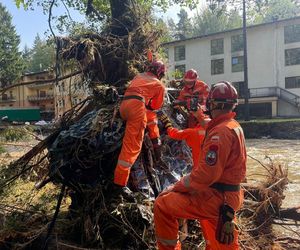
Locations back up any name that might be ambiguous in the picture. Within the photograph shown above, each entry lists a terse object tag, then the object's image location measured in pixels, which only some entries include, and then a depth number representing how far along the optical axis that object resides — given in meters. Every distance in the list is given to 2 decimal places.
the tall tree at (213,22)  36.68
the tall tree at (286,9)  30.71
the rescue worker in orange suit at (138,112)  2.93
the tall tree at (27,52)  52.64
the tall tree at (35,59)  42.75
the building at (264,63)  21.32
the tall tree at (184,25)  39.77
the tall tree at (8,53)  31.44
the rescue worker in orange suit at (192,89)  3.83
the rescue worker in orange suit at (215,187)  1.97
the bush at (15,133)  4.34
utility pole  16.69
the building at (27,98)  31.86
